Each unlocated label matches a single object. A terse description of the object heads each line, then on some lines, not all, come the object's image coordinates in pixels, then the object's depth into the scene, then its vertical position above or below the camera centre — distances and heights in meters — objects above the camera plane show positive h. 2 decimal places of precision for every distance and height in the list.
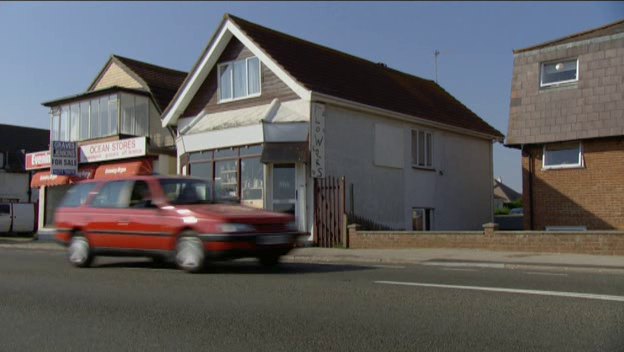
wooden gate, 18.09 +0.02
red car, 10.59 -0.21
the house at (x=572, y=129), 18.41 +2.51
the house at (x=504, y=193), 81.12 +2.62
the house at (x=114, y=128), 25.20 +3.58
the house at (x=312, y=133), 19.25 +2.64
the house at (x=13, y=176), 41.84 +2.50
